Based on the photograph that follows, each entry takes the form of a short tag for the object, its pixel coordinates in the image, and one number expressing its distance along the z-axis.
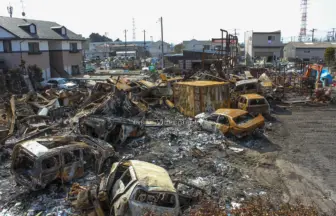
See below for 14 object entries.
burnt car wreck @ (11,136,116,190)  8.14
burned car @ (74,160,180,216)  6.13
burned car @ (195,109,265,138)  13.05
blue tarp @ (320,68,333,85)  25.36
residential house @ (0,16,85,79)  31.67
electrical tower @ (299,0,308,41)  89.25
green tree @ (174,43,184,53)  81.90
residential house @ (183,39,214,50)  72.14
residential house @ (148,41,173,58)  87.42
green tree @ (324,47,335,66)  47.53
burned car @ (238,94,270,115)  16.36
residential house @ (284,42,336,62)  57.84
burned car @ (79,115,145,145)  12.23
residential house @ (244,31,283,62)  55.75
